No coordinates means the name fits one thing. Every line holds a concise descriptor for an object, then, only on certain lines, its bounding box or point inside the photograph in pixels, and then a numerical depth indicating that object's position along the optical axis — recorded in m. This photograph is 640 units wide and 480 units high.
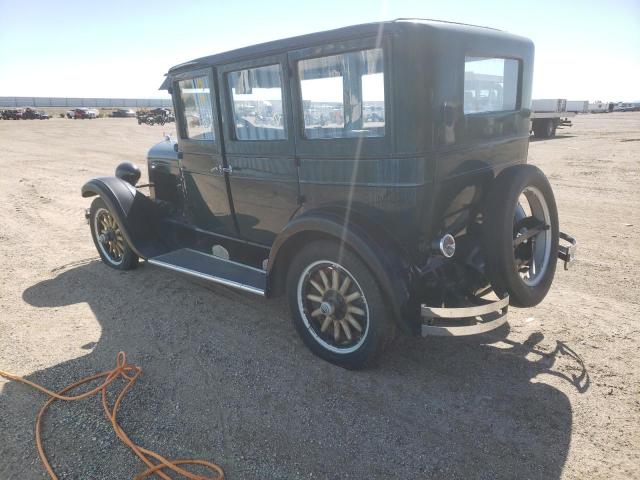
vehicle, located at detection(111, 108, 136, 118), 51.84
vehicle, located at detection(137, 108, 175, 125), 35.72
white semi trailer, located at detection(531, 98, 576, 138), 20.17
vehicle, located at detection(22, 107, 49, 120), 43.75
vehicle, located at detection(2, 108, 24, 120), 42.91
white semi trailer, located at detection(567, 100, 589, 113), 54.16
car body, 2.78
